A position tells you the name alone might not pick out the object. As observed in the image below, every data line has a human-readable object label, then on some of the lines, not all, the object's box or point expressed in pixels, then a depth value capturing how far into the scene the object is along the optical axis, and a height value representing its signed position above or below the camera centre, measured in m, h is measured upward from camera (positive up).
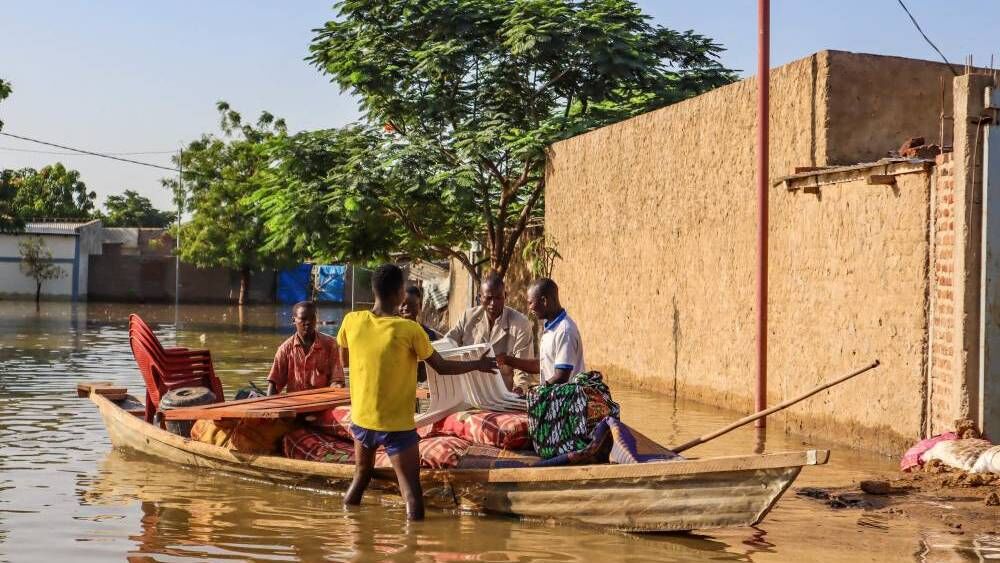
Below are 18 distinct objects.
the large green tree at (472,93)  20.02 +3.78
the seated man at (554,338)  7.26 -0.17
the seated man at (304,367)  9.95 -0.53
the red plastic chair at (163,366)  10.54 -0.60
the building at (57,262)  46.22 +1.21
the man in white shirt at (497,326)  8.57 -0.14
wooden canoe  6.43 -1.07
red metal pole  11.45 +1.23
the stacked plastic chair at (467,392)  8.10 -0.58
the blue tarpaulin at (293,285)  47.06 +0.65
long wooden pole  7.45 -0.64
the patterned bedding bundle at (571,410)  7.21 -0.61
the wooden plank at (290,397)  8.95 -0.73
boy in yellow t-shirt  7.21 -0.39
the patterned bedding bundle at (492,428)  7.91 -0.80
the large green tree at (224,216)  41.16 +2.86
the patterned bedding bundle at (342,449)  7.90 -1.01
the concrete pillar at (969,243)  8.84 +0.56
